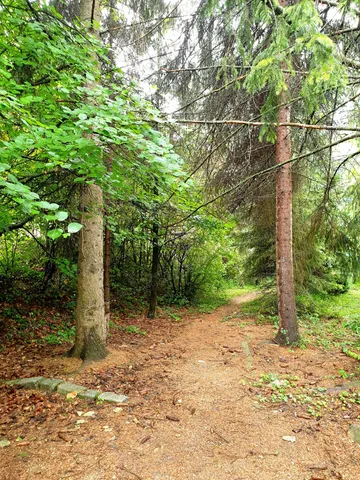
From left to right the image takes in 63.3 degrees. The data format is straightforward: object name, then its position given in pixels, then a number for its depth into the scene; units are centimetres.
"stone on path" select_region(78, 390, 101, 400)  345
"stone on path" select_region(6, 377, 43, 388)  372
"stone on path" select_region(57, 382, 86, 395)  356
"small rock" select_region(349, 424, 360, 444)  273
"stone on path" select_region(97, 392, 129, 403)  340
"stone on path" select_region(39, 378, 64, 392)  365
